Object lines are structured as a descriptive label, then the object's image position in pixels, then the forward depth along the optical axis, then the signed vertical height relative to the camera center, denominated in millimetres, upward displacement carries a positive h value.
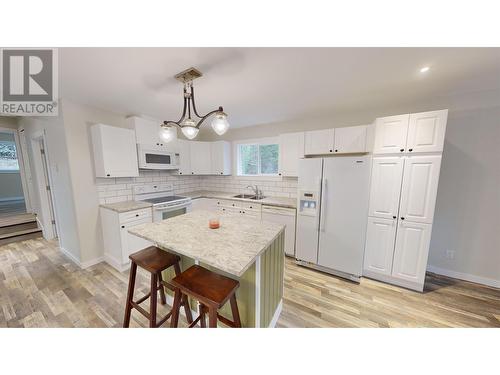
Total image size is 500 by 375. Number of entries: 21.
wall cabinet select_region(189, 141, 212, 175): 3660 +236
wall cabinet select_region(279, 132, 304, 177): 2793 +272
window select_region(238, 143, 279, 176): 3492 +189
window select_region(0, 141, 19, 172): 6434 +332
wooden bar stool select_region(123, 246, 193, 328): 1362 -833
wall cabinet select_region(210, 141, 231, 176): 3711 +236
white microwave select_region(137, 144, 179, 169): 2791 +181
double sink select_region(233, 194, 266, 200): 3479 -596
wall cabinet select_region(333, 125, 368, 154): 2309 +401
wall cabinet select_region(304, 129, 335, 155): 2514 +404
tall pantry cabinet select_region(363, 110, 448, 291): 1871 -308
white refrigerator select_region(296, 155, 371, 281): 2125 -602
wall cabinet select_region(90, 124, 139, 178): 2369 +243
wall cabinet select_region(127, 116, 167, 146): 2719 +627
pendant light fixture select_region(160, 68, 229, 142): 1361 +369
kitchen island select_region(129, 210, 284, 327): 1117 -563
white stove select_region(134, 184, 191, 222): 2717 -568
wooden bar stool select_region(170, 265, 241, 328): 1047 -809
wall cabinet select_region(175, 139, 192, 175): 3400 +245
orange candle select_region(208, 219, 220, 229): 1559 -516
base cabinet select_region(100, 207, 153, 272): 2350 -980
